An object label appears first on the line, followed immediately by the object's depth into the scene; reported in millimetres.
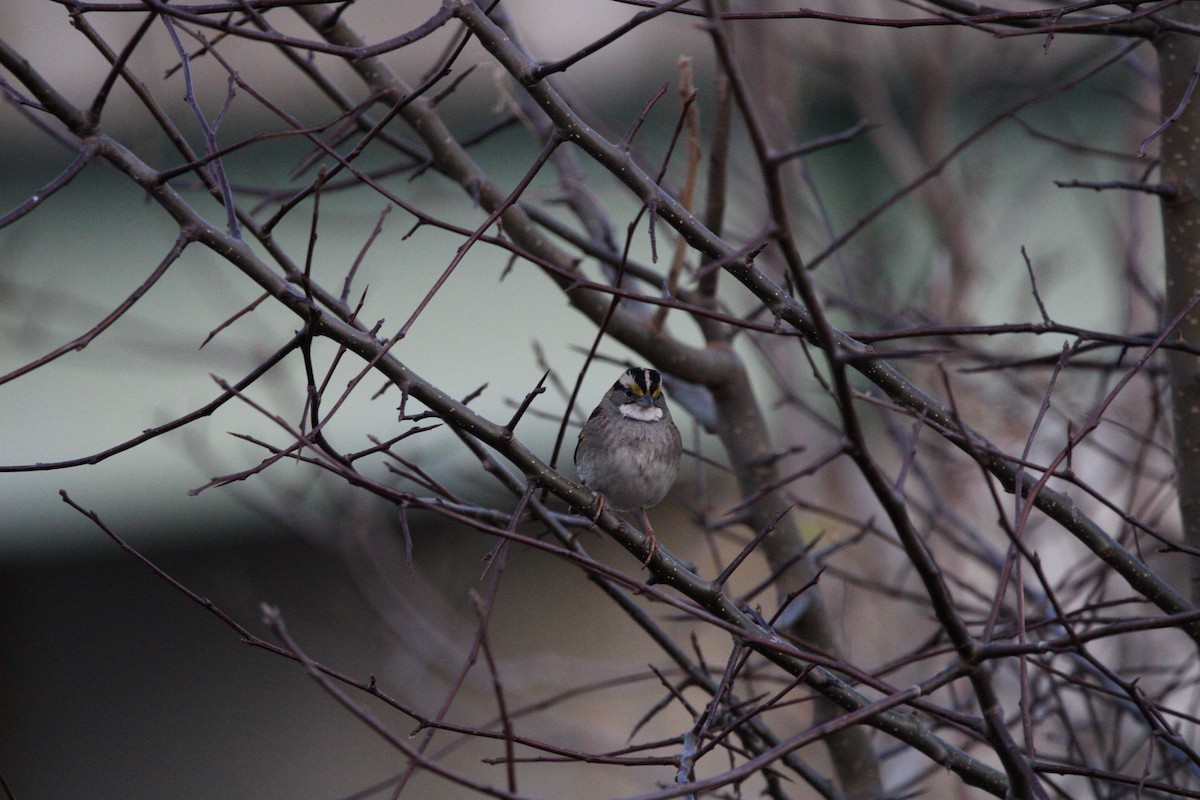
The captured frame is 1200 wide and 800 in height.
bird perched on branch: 9070
